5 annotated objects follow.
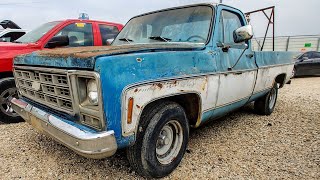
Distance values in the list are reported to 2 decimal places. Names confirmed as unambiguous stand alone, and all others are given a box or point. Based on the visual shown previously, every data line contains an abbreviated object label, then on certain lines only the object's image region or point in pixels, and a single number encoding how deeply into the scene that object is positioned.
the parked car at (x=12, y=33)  7.81
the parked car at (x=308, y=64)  12.97
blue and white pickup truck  2.06
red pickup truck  4.27
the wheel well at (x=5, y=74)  4.38
